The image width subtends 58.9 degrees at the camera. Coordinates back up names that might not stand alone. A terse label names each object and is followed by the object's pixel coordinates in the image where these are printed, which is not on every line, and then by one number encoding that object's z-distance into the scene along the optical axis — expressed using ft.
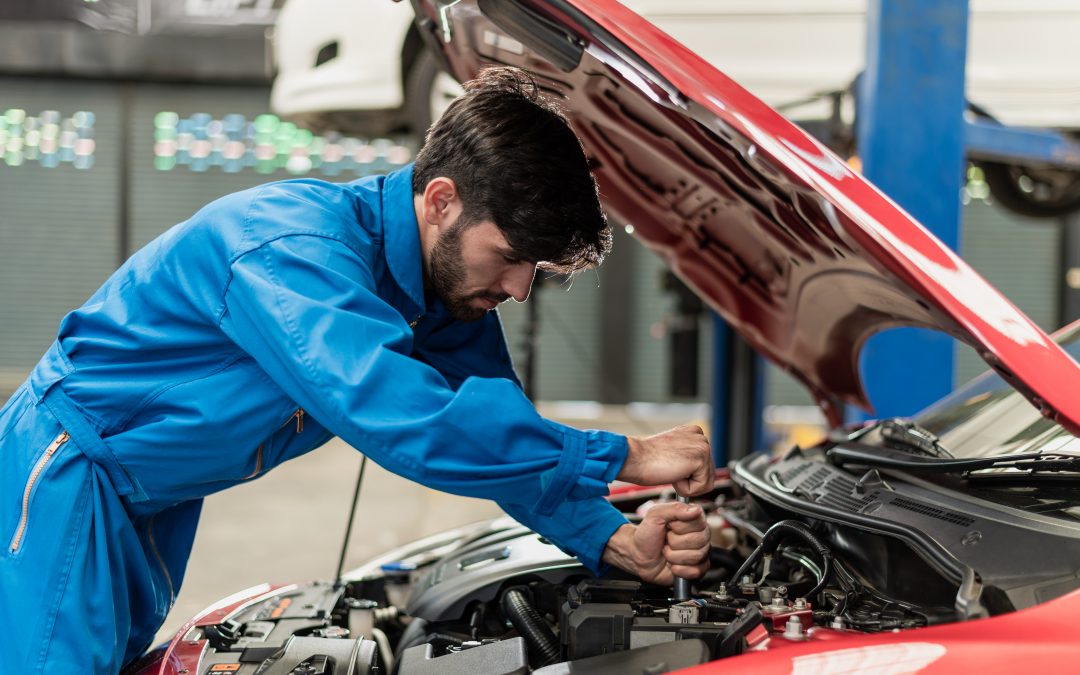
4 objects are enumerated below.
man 3.63
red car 3.57
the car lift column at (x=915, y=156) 9.15
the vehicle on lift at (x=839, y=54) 11.35
